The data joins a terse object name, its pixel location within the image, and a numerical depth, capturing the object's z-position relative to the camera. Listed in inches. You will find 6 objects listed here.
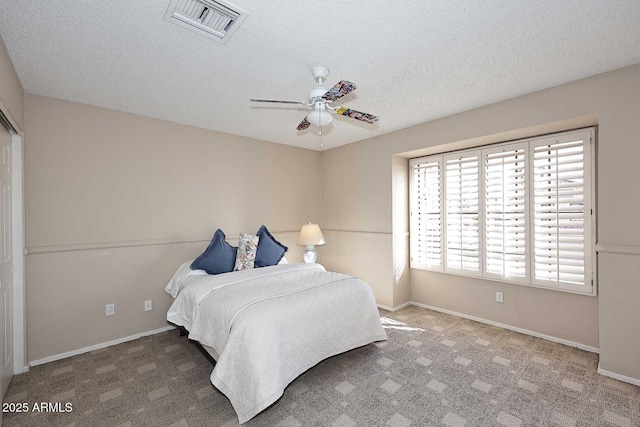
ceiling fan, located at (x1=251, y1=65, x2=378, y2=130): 84.3
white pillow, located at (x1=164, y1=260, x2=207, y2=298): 134.6
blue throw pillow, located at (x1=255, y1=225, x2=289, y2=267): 151.9
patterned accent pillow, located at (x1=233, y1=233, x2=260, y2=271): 144.7
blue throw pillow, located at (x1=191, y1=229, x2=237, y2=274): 136.8
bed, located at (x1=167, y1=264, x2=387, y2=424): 82.2
